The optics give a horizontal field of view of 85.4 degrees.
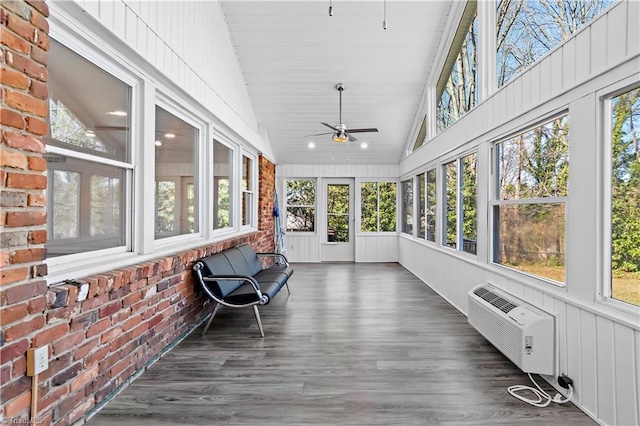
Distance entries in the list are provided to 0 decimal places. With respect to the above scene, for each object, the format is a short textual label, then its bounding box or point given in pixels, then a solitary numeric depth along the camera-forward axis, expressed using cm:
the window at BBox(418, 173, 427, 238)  632
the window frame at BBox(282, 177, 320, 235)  823
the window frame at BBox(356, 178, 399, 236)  819
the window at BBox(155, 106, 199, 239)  306
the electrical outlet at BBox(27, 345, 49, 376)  157
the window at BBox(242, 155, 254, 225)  577
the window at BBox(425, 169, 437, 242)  573
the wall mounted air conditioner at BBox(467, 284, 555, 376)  237
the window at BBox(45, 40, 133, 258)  196
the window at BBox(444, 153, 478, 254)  412
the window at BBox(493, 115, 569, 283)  253
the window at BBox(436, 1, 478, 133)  418
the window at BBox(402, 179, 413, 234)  731
